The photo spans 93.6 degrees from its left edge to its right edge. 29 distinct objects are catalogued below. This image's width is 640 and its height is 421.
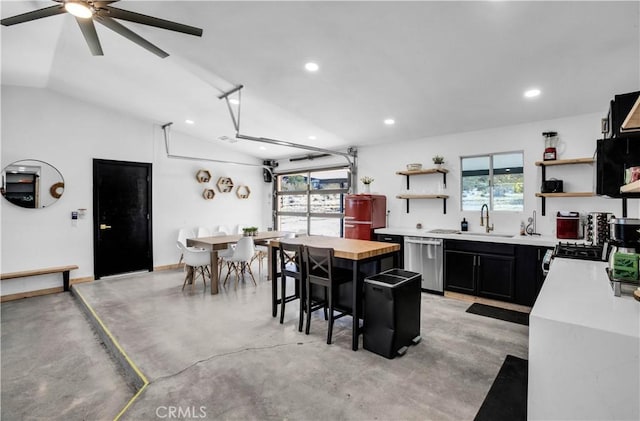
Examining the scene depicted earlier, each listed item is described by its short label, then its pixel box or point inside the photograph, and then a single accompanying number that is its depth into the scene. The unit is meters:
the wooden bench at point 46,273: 4.40
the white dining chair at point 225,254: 5.14
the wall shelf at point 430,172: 4.71
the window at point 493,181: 4.22
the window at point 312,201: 6.72
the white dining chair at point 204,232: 6.32
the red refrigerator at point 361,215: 5.03
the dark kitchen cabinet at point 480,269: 3.72
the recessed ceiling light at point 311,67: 3.19
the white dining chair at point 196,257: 4.51
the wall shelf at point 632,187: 1.37
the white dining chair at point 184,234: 6.12
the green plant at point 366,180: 5.42
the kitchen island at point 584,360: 1.06
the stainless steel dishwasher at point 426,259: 4.30
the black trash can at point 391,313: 2.56
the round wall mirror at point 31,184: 4.56
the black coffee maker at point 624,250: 1.54
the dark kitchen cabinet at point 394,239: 4.65
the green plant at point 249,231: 5.30
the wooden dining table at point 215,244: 4.47
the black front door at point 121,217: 5.36
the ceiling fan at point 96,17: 2.11
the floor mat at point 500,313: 3.38
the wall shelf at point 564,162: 3.54
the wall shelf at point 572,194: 3.52
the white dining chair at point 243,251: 4.71
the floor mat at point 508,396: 1.88
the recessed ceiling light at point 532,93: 3.25
